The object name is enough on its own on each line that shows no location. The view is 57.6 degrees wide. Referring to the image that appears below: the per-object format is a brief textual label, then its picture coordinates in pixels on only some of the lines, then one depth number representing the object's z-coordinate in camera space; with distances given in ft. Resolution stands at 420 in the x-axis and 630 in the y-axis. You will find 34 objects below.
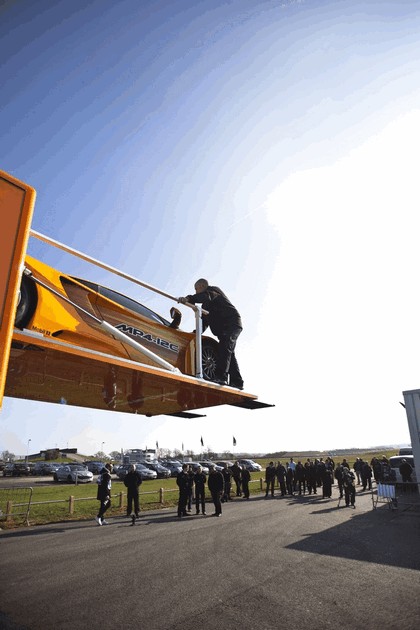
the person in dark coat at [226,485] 52.32
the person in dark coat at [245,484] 55.06
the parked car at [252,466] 138.98
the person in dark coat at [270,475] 57.16
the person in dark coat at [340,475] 43.93
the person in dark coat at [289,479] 56.61
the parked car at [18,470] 126.31
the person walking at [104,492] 34.19
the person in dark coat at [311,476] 56.54
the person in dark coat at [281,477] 56.75
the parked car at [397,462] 57.47
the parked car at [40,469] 126.00
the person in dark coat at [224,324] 18.25
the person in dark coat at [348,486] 41.57
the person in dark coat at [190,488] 40.20
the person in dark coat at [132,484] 35.78
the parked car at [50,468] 124.77
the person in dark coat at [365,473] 57.92
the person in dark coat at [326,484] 51.60
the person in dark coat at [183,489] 38.83
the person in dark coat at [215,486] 38.32
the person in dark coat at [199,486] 39.81
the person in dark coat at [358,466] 61.04
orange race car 11.23
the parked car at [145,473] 98.53
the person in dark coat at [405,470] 46.80
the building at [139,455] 190.70
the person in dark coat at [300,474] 57.82
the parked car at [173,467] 113.21
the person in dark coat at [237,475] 56.03
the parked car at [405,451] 78.48
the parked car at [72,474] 91.25
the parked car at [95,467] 122.01
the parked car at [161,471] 108.58
